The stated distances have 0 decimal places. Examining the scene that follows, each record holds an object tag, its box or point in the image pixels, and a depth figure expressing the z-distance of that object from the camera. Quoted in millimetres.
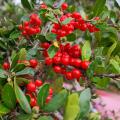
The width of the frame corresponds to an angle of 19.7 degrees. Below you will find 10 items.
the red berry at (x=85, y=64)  362
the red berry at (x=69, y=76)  364
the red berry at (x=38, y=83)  359
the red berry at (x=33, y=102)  340
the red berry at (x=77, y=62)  362
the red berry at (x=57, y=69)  366
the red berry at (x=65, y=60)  360
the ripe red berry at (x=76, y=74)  359
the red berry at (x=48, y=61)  369
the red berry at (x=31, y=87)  346
